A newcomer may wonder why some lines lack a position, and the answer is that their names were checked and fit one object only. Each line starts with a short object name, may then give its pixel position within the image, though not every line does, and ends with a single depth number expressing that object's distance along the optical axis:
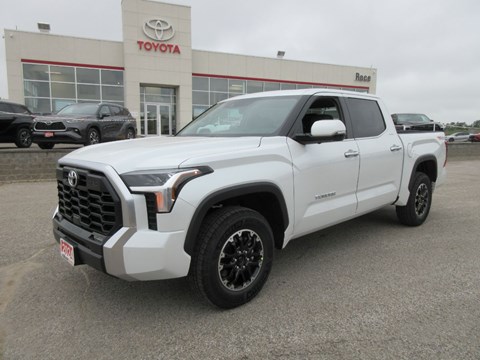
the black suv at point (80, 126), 10.41
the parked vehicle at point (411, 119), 19.64
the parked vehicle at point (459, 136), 37.06
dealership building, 23.44
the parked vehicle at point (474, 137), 36.23
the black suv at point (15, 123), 11.32
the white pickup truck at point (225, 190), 2.53
